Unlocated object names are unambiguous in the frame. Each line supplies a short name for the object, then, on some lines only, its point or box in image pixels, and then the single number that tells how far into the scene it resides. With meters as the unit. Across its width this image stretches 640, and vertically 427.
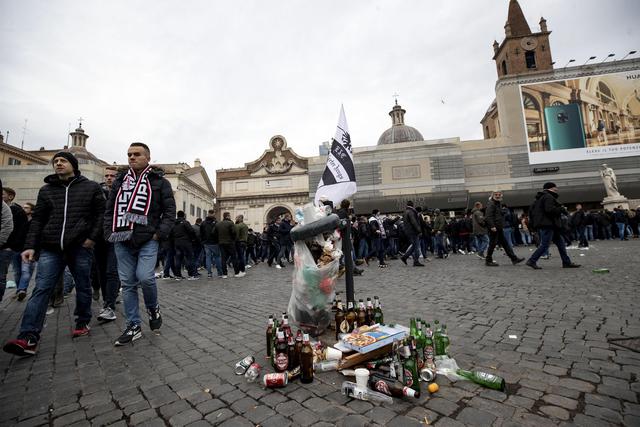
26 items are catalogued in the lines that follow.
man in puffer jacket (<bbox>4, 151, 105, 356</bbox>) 3.35
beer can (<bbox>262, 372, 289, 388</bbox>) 2.34
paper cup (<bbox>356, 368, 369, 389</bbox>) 2.21
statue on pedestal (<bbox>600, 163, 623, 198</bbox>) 21.02
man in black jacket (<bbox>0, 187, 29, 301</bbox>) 4.39
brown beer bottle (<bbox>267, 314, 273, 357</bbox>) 2.90
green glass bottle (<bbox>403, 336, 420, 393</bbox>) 2.17
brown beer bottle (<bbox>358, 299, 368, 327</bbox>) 3.28
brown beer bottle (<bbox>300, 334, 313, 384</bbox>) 2.44
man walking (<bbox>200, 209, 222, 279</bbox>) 9.99
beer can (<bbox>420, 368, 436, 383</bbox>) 2.33
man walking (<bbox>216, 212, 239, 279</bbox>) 9.51
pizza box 2.52
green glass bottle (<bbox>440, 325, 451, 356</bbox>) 2.66
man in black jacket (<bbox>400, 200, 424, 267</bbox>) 9.44
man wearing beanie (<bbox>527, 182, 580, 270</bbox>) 7.16
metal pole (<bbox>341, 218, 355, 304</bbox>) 3.63
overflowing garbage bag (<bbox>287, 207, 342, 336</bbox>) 3.17
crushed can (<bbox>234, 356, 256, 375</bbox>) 2.61
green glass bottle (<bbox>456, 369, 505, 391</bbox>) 2.15
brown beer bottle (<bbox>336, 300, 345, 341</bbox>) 3.24
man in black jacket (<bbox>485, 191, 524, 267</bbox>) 8.41
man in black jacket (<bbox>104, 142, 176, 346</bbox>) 3.51
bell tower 36.25
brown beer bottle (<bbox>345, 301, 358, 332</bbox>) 3.20
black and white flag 5.70
